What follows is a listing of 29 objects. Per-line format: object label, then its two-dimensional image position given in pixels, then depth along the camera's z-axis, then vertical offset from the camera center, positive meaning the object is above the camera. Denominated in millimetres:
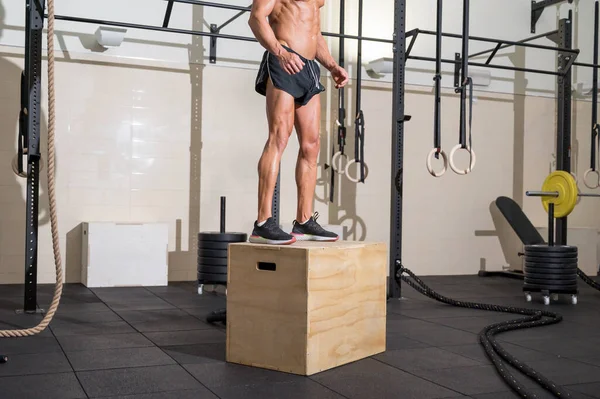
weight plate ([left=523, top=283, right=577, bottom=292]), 5344 -654
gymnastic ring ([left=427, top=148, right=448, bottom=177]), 4773 +283
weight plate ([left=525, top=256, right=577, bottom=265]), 5328 -443
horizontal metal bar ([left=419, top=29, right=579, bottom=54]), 6387 +1498
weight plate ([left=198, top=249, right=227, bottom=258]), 5578 -455
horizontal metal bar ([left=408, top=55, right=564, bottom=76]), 6510 +1335
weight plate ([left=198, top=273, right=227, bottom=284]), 5566 -655
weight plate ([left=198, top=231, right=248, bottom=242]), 5594 -324
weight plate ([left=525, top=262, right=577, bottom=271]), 5340 -484
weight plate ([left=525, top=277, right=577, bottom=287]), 5344 -608
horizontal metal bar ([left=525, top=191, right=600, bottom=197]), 5678 +80
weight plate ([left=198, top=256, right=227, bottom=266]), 5570 -522
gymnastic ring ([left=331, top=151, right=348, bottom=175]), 5989 +344
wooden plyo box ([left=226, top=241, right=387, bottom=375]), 3006 -488
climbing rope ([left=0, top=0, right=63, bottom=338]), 2857 +169
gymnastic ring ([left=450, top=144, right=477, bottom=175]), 4659 +270
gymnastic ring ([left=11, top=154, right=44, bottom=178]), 4465 +168
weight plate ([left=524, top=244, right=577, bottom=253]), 5383 -355
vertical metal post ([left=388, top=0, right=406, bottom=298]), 5570 +461
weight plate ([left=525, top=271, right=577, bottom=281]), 5348 -568
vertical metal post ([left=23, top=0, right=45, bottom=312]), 4480 +395
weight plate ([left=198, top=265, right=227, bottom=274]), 5559 -583
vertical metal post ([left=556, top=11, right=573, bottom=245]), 6816 +782
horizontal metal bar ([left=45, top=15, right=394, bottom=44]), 5109 +1296
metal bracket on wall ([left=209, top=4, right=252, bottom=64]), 6605 +1445
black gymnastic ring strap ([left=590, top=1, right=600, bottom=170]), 6832 +1125
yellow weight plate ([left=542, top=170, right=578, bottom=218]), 5820 +112
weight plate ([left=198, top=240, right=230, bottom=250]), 5582 -389
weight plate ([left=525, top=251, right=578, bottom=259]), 5344 -403
